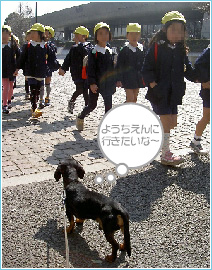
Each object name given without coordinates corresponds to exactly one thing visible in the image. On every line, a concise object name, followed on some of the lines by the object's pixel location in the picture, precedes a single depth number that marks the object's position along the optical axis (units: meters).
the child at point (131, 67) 5.04
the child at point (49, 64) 7.95
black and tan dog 2.43
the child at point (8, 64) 6.72
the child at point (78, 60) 6.84
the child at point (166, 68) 3.64
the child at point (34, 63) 6.50
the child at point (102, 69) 3.86
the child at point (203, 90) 4.21
